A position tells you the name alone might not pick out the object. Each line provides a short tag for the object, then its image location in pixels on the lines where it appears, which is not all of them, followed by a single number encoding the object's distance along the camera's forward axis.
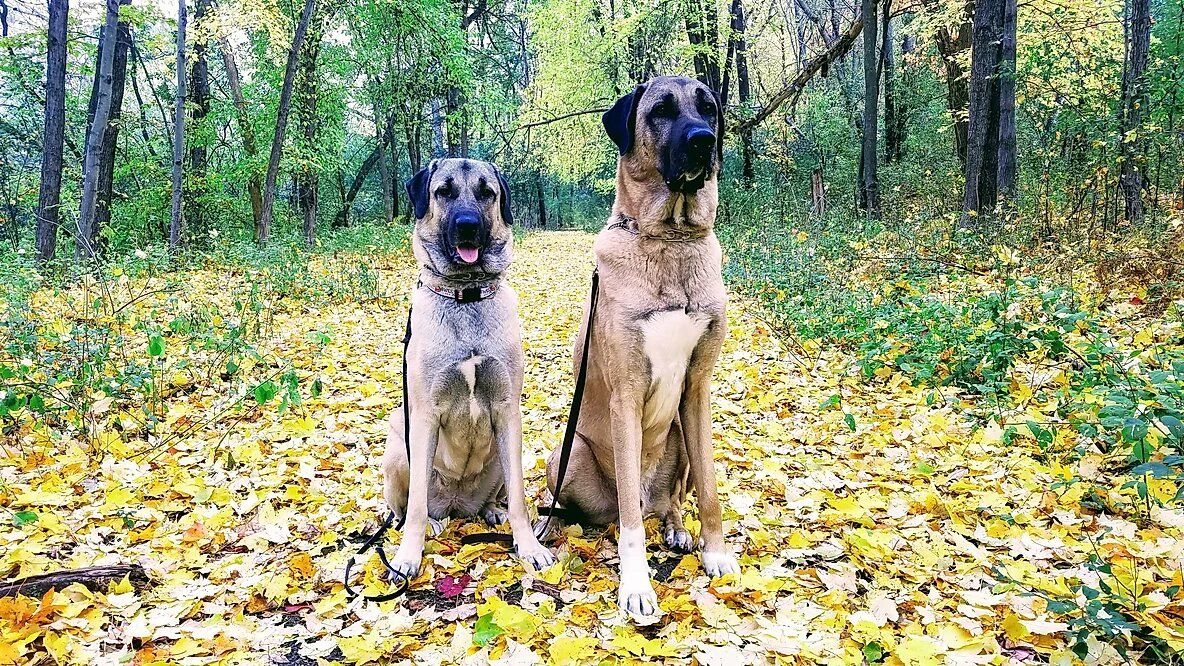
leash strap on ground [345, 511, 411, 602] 2.97
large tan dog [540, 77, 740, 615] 2.89
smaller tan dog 3.24
